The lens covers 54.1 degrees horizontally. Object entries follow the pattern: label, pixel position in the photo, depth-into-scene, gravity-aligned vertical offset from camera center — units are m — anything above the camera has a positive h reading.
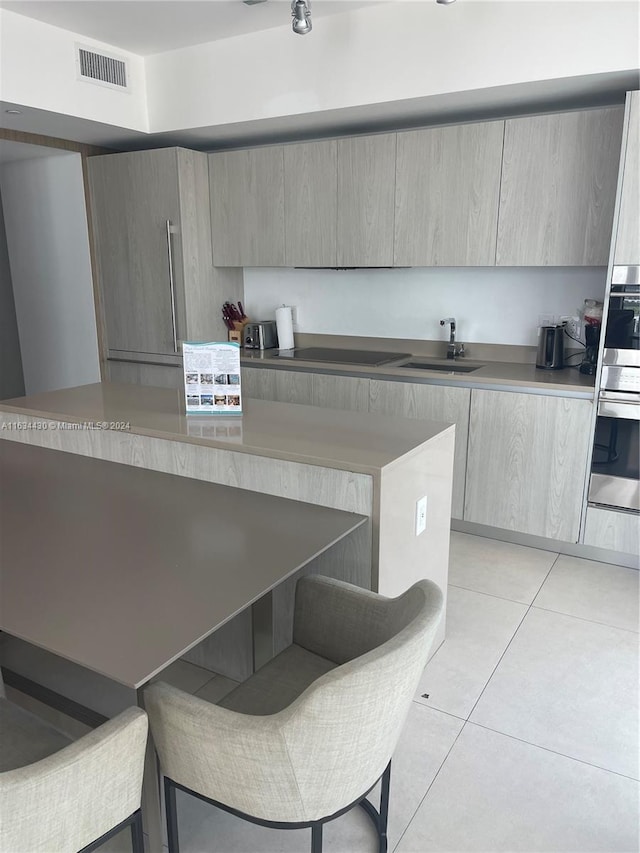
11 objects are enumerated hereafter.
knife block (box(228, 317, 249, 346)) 4.52 -0.36
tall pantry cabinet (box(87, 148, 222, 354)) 4.11 +0.23
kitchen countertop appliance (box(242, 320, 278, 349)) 4.45 -0.38
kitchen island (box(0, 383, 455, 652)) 1.89 -0.57
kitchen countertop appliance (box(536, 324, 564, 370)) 3.43 -0.37
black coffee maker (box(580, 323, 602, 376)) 3.26 -0.35
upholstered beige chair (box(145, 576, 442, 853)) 1.13 -0.85
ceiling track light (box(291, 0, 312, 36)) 2.57 +1.06
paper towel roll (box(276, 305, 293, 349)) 4.41 -0.32
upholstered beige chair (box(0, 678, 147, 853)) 1.01 -0.86
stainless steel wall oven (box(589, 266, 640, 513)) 2.82 -0.58
